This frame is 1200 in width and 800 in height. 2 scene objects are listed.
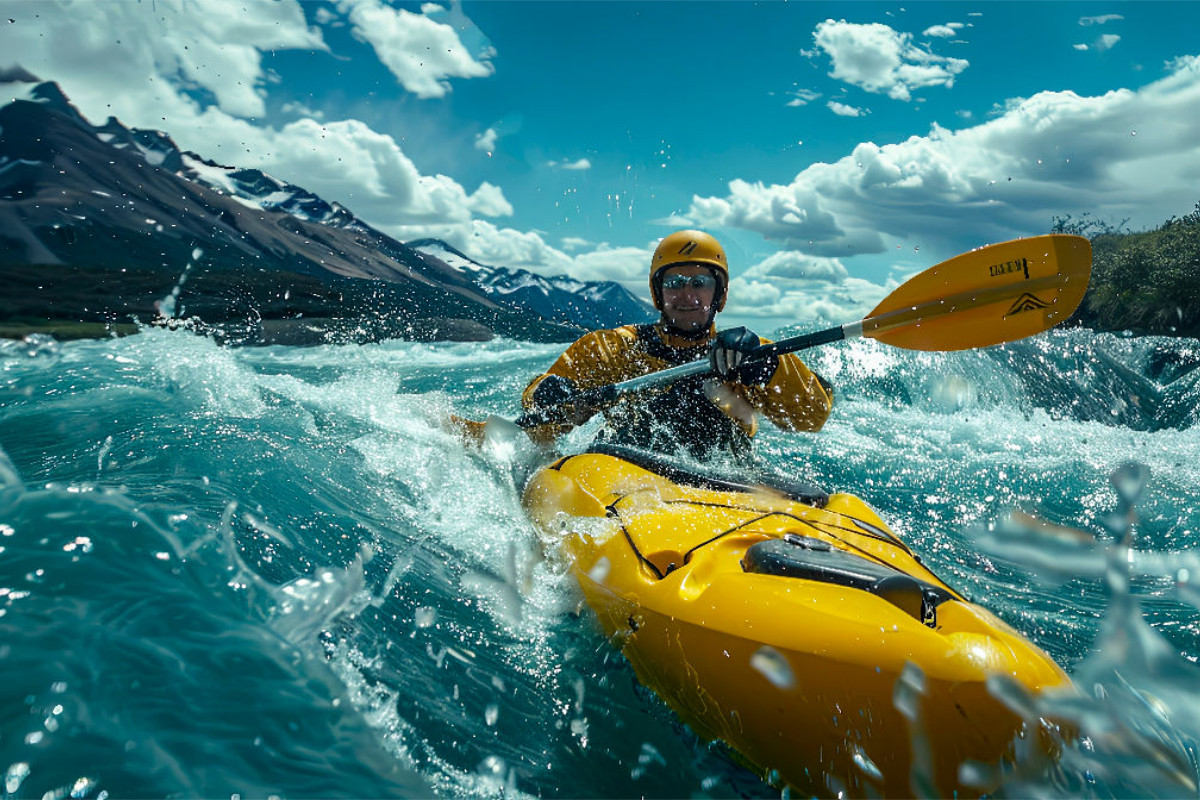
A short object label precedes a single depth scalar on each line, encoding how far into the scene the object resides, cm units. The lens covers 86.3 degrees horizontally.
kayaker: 408
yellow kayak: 156
